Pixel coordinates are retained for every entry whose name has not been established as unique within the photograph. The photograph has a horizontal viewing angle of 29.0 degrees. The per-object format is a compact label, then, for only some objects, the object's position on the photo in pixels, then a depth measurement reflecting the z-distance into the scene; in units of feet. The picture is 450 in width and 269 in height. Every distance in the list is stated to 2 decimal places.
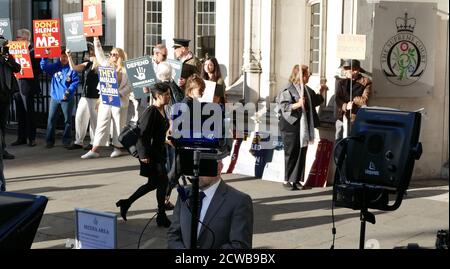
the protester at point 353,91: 39.47
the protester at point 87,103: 51.57
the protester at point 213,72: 42.52
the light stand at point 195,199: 18.07
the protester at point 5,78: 47.91
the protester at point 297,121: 40.11
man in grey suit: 19.22
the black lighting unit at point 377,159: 21.95
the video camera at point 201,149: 18.67
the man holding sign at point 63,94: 53.01
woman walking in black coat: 32.50
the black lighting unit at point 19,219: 15.10
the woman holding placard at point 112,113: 49.08
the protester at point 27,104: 54.70
